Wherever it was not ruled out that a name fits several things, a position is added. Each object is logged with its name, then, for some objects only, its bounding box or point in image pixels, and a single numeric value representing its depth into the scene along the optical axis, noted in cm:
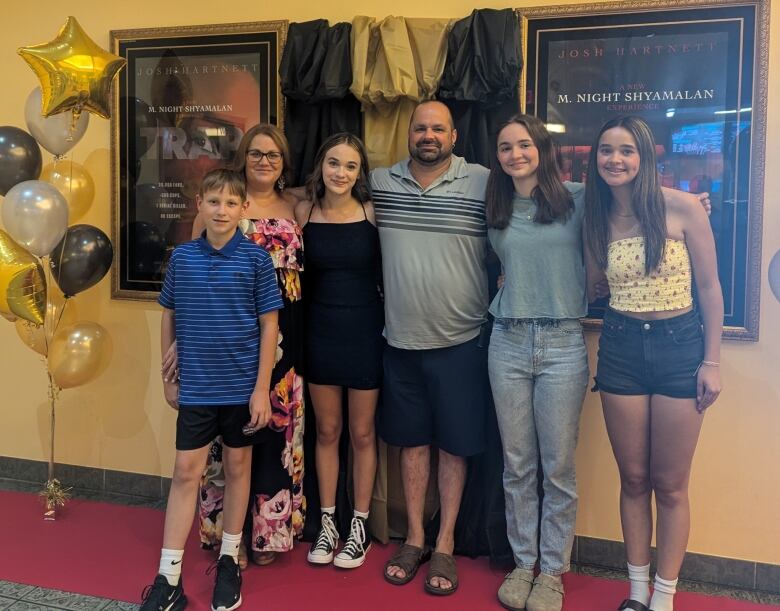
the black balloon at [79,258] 261
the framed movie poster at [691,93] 228
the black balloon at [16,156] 256
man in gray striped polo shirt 226
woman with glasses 229
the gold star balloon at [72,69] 235
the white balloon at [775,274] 206
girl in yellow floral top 192
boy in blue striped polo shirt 208
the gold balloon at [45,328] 273
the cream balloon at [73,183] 273
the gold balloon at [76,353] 268
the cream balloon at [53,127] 256
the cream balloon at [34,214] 244
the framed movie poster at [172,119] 275
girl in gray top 211
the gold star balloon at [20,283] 247
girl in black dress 230
